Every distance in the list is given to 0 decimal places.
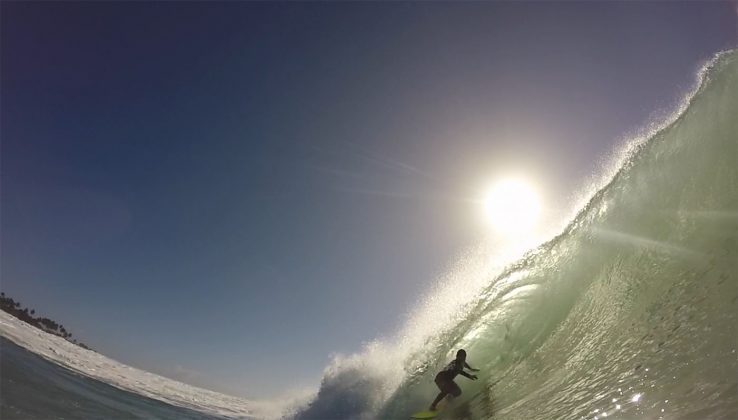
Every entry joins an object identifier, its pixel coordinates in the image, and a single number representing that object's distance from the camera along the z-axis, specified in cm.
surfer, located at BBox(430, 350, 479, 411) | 776
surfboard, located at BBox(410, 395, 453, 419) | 791
